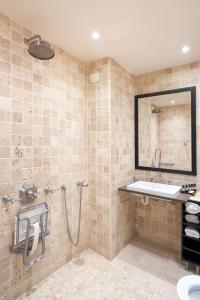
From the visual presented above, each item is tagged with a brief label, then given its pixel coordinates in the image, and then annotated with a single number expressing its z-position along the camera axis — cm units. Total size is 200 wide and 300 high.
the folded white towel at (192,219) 191
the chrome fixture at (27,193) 163
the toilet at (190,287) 132
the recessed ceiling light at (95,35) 171
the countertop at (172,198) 186
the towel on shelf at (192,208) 187
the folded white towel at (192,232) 189
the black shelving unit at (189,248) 194
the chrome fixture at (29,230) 154
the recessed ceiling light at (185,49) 194
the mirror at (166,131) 228
